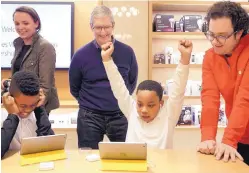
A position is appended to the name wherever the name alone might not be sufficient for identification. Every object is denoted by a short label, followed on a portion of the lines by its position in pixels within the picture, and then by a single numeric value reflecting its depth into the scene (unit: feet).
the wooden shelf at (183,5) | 11.10
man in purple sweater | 6.66
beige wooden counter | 3.99
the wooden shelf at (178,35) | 11.23
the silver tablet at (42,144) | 4.36
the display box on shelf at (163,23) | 11.28
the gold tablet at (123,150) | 4.02
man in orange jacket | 4.53
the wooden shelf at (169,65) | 11.23
